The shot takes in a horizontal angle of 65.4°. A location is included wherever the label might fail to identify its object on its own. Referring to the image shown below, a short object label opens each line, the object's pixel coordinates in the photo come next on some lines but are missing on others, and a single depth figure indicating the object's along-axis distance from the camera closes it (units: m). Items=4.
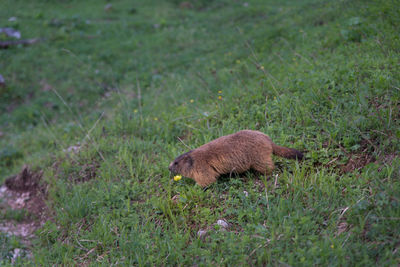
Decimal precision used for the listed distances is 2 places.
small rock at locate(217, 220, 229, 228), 3.61
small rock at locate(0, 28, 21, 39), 12.21
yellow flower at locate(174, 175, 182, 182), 4.18
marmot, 3.97
